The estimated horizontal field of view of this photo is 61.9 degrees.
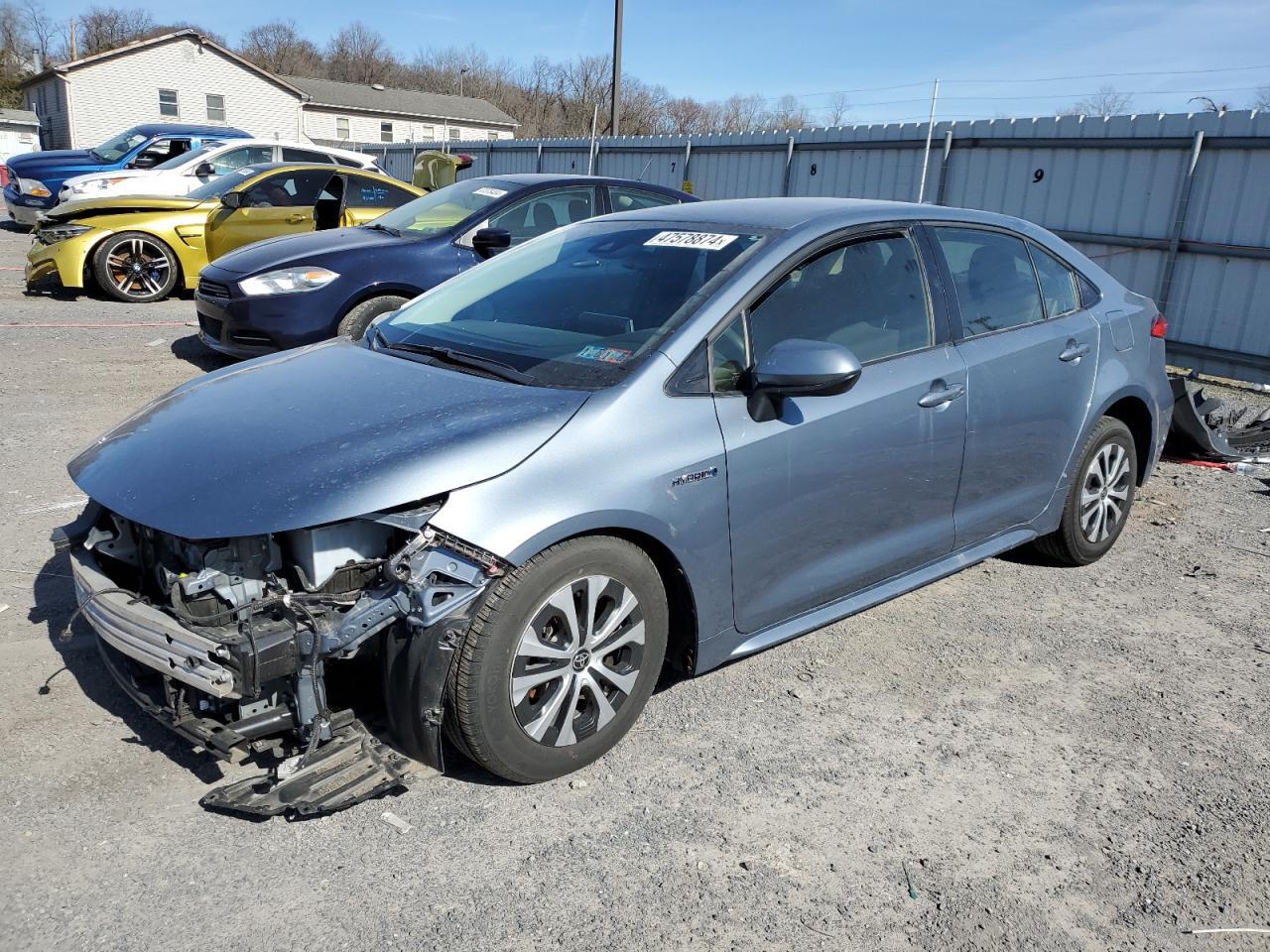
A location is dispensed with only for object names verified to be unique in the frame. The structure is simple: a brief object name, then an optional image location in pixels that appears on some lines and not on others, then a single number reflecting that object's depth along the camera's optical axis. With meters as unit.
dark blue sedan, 7.75
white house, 43.03
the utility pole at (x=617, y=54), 27.77
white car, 15.39
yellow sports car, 11.12
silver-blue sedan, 2.88
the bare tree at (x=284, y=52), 88.06
